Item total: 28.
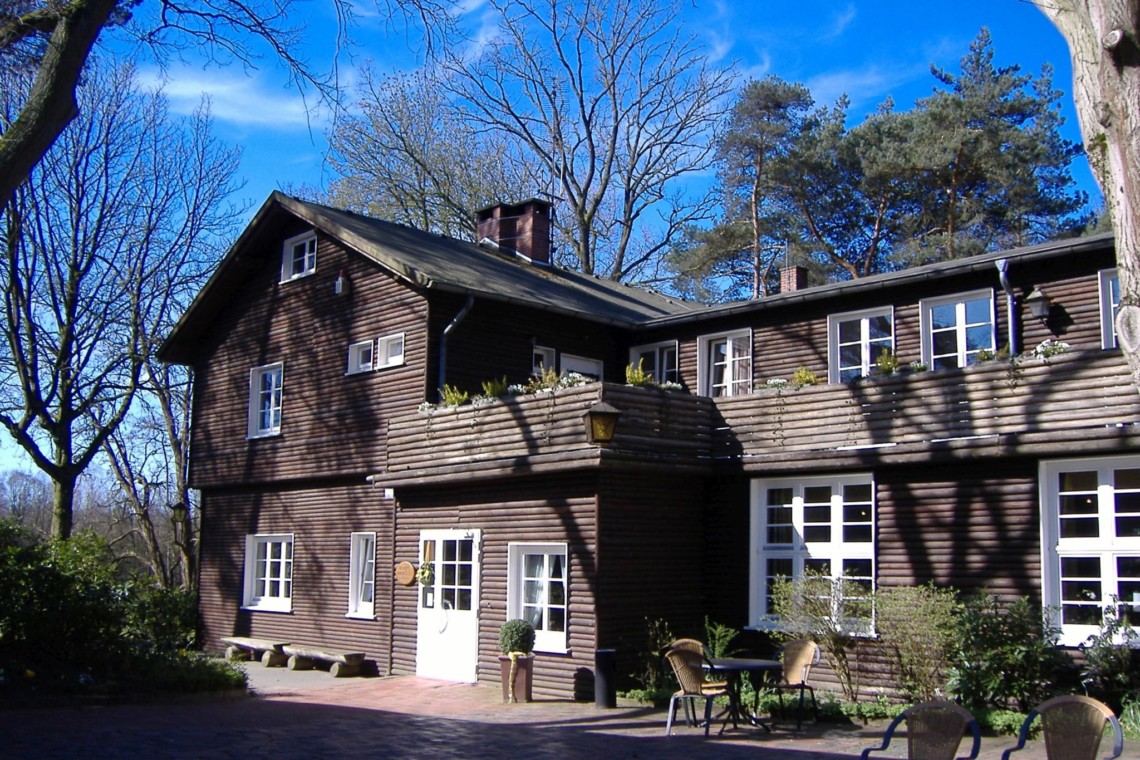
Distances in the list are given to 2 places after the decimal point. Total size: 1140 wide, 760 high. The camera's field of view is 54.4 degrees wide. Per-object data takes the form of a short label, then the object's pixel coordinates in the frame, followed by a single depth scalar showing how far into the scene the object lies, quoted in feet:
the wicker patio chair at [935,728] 21.80
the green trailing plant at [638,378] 46.93
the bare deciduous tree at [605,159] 110.11
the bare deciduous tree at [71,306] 81.25
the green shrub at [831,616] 42.57
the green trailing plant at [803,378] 49.75
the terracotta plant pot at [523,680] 45.34
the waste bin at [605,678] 42.73
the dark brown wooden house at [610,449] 40.37
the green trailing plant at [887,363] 44.52
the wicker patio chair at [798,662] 37.88
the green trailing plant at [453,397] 52.54
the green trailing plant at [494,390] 50.34
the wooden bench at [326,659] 56.80
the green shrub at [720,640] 44.78
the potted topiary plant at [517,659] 45.34
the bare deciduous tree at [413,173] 107.86
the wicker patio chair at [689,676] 36.25
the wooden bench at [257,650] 62.39
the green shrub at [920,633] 38.86
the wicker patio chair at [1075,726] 20.76
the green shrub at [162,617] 51.13
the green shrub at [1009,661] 36.99
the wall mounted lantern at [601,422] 43.93
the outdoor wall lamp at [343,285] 63.82
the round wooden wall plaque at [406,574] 53.21
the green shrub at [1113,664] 35.96
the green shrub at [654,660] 44.70
